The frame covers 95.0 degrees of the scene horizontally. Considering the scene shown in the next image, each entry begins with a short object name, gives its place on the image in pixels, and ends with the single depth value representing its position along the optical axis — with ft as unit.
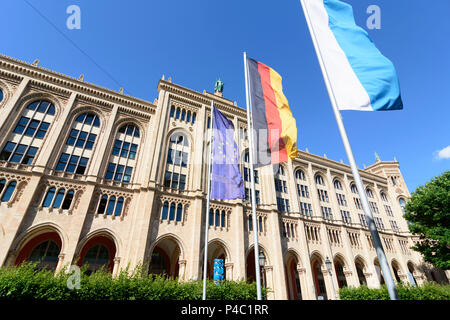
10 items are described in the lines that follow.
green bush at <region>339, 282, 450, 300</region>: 56.62
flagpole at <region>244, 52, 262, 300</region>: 25.35
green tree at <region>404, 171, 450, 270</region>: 89.45
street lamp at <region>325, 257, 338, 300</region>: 65.07
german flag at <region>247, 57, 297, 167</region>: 30.40
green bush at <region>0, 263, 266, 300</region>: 33.73
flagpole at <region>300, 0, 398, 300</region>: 15.14
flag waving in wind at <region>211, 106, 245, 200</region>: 40.35
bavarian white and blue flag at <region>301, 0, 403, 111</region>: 20.89
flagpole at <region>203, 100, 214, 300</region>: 38.64
